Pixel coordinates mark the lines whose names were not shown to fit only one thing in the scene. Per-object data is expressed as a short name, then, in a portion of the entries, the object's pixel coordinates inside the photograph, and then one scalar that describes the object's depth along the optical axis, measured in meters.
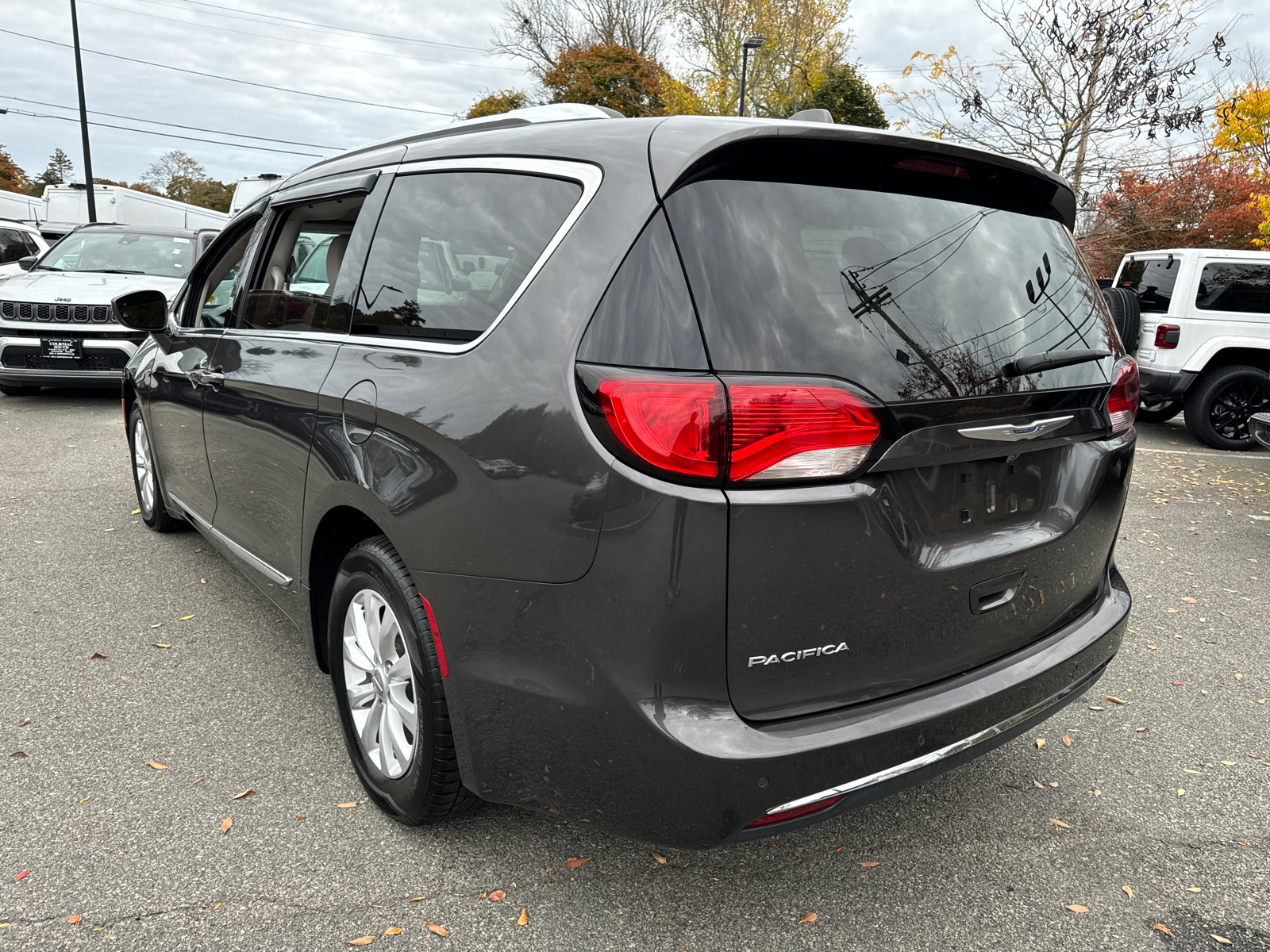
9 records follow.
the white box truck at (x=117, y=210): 26.98
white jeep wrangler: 9.52
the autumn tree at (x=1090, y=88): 17.44
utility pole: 25.52
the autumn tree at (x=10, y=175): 60.34
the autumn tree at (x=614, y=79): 37.81
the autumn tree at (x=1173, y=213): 21.34
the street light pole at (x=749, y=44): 28.23
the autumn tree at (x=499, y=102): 43.38
